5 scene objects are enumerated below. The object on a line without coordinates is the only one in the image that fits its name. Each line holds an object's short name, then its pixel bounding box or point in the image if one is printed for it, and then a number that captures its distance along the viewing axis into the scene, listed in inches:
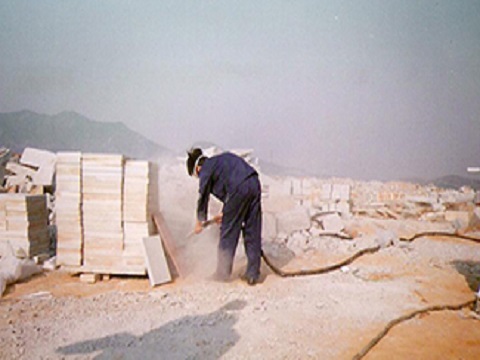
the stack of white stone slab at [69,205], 211.3
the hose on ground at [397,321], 126.4
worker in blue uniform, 205.8
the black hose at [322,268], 224.8
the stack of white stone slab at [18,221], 228.5
